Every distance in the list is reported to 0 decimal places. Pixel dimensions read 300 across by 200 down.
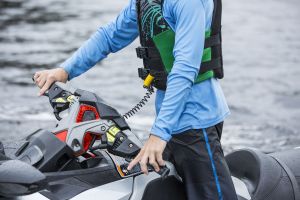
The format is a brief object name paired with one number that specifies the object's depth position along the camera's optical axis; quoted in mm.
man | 6395
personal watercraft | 6020
